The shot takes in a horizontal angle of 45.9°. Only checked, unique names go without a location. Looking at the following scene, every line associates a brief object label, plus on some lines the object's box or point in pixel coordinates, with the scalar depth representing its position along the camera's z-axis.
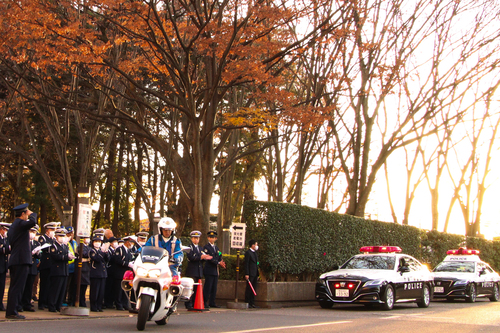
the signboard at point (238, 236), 15.75
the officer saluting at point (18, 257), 10.13
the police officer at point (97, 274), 13.24
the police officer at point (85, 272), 13.13
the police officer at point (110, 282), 14.20
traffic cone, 13.06
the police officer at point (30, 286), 12.20
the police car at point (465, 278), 20.89
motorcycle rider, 10.05
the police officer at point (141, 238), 14.77
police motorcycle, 9.09
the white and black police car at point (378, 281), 15.19
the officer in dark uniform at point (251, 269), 15.52
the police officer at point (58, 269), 12.33
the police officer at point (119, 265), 14.12
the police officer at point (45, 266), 12.57
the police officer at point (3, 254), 11.50
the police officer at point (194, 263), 14.16
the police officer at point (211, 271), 14.62
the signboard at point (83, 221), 11.81
